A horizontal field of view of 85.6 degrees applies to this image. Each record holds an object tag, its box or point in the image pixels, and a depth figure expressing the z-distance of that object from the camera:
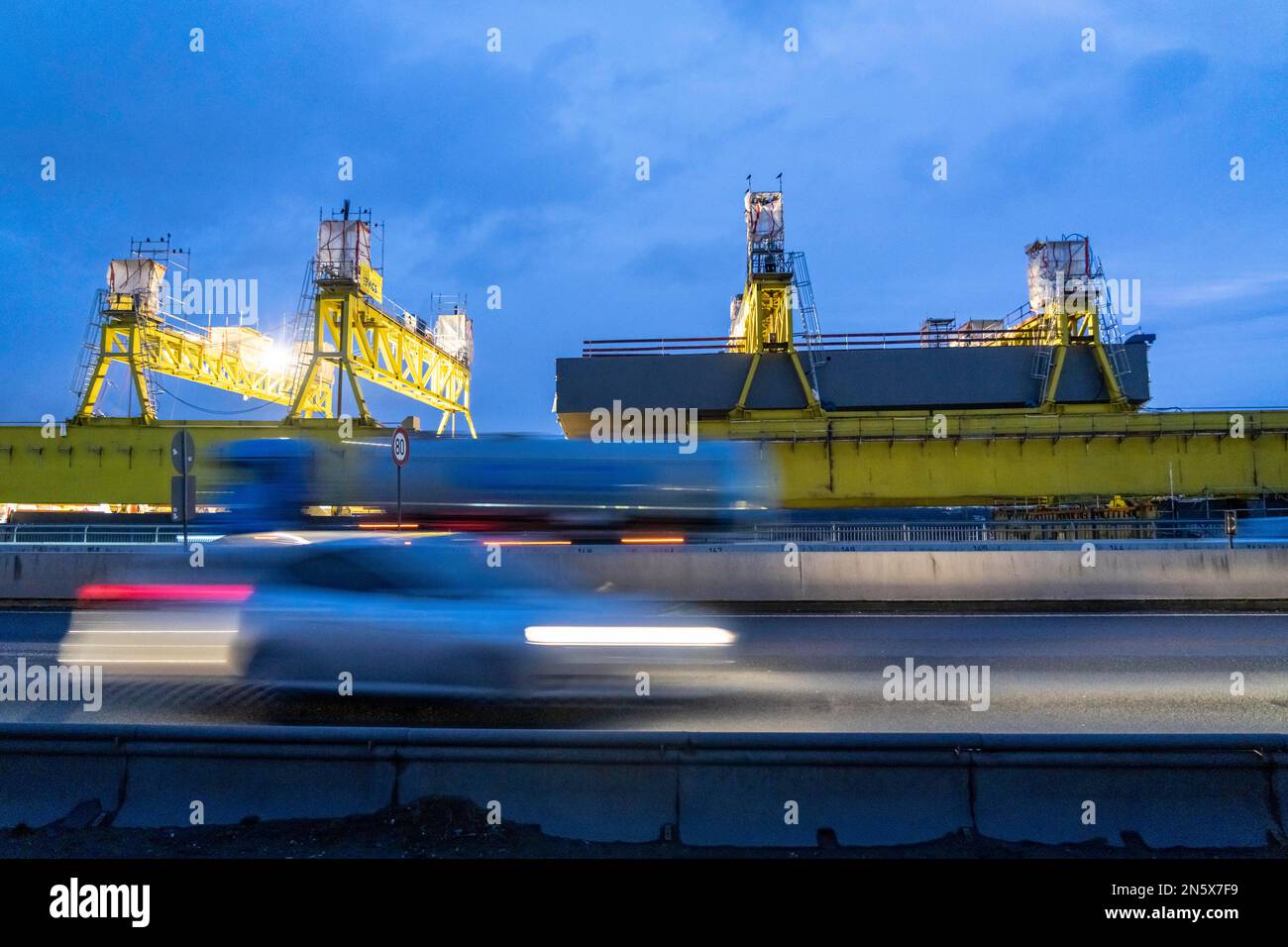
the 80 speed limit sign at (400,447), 10.94
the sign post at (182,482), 11.19
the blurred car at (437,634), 5.44
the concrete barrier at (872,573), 12.18
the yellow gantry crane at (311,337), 22.90
